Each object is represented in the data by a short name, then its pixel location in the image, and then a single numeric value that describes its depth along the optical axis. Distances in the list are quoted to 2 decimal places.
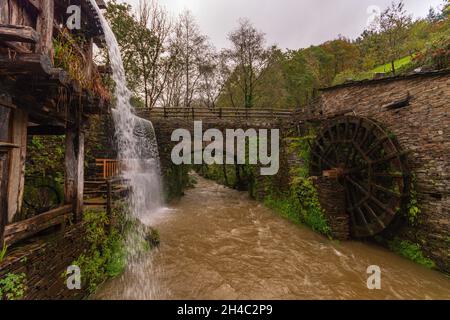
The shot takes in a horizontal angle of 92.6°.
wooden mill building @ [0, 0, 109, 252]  2.55
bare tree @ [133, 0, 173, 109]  15.63
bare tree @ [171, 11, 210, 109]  18.06
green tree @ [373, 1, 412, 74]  15.70
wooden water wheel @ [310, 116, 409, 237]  6.00
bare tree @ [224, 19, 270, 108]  18.69
